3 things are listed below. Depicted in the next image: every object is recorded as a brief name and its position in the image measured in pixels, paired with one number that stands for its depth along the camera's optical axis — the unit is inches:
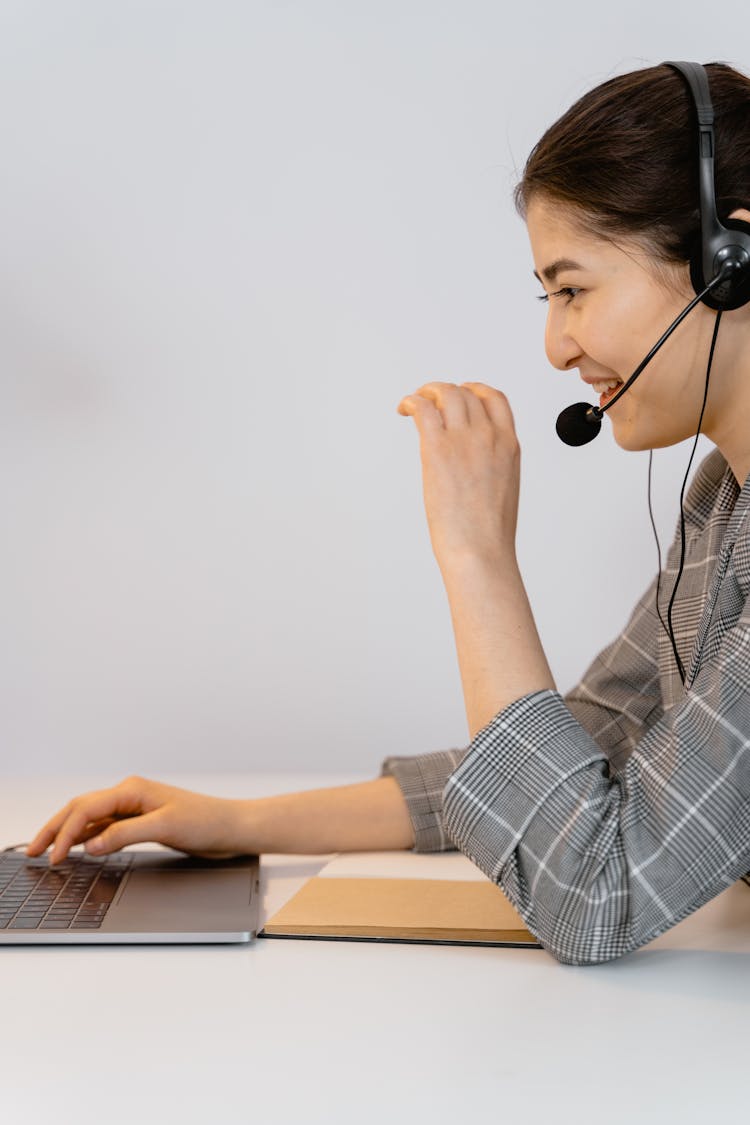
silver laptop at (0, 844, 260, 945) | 33.4
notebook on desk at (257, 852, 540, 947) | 34.4
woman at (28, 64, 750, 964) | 31.6
